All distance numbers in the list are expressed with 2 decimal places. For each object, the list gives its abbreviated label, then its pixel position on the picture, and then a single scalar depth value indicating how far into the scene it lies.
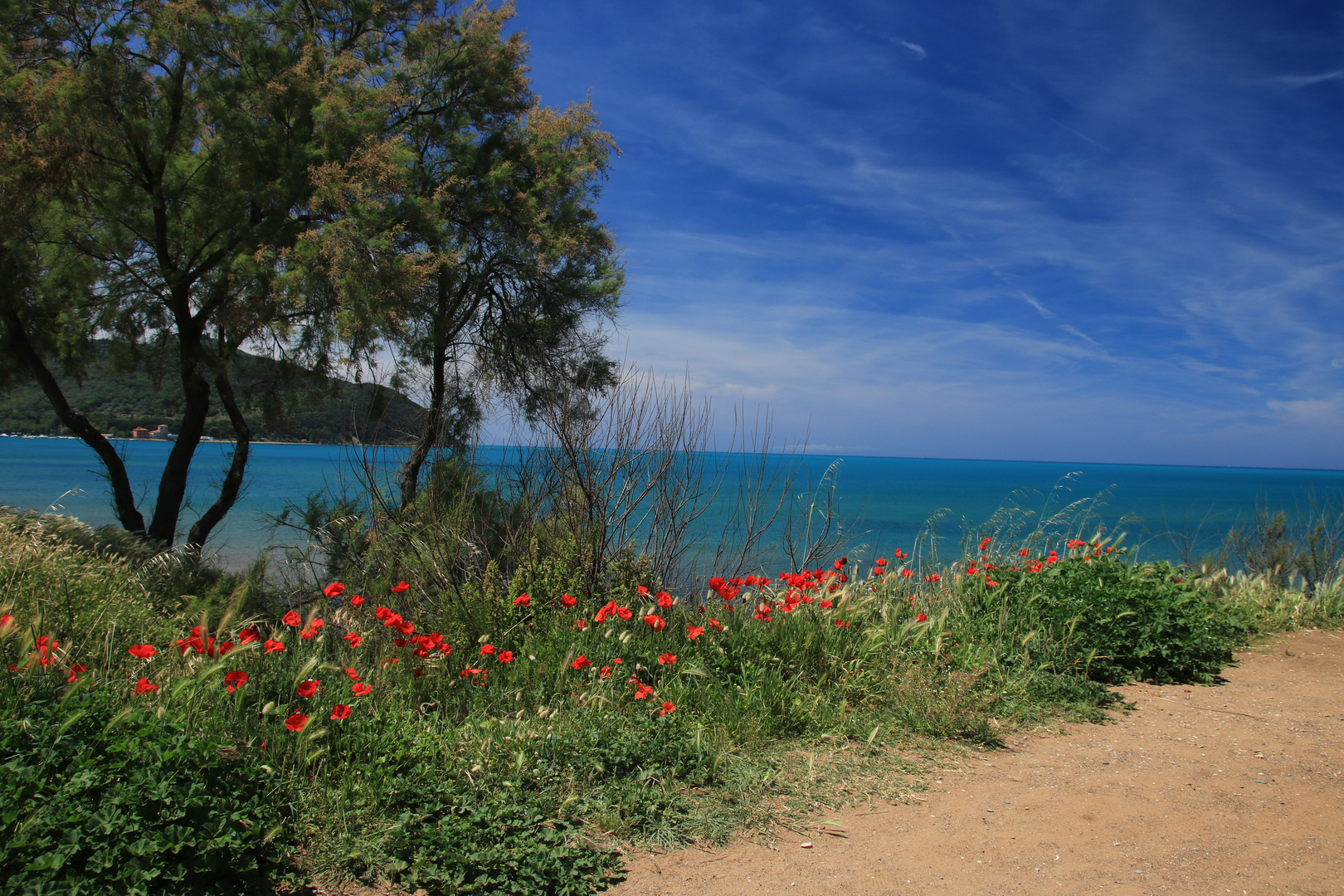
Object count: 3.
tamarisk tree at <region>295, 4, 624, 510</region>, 10.89
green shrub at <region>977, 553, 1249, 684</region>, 5.31
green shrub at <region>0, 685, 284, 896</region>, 2.03
